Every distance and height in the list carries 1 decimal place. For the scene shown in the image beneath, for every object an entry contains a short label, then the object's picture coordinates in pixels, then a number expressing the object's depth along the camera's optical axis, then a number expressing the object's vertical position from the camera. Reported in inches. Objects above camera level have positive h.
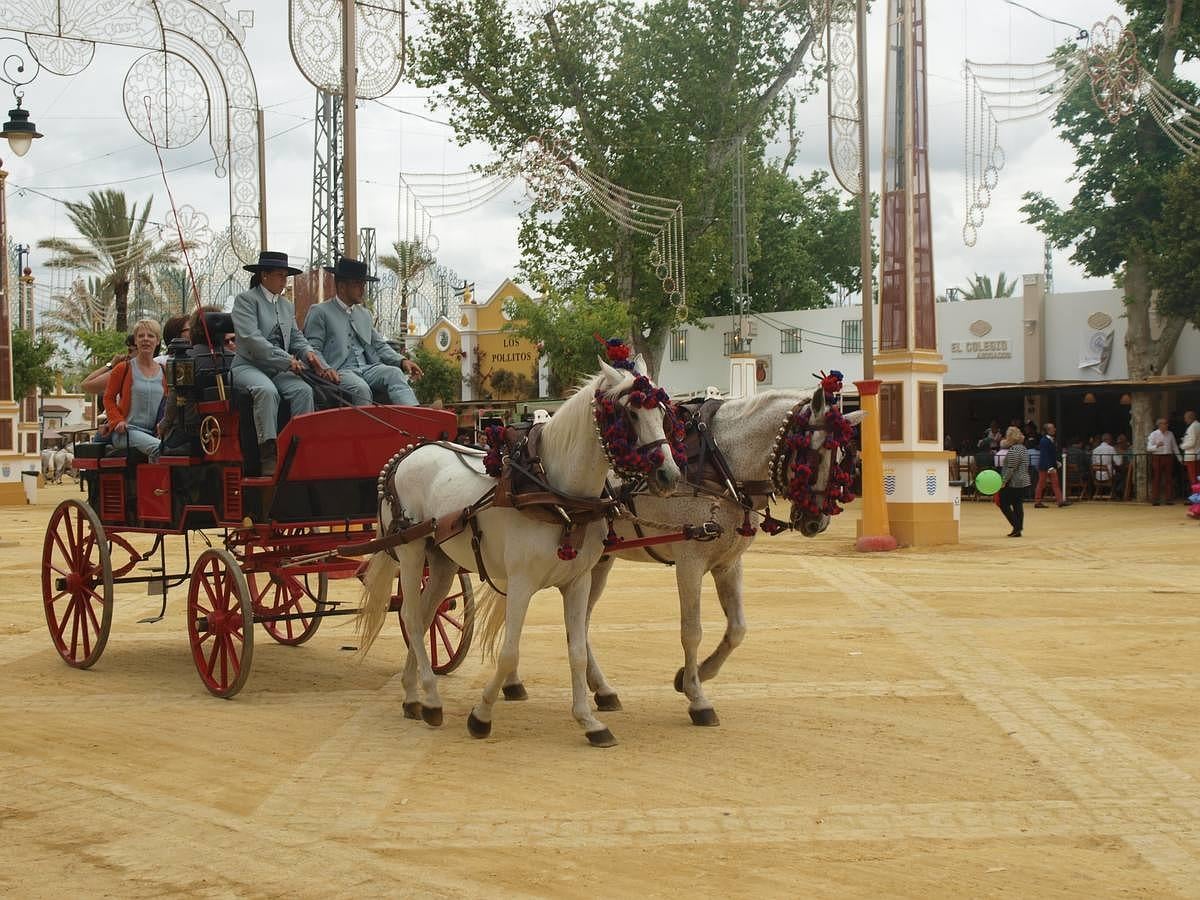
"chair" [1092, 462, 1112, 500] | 1104.2 -47.5
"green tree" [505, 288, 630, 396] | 1544.7 +126.5
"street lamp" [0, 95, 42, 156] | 685.3 +158.8
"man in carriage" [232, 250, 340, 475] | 335.9 +20.8
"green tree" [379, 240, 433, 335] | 1079.1 +145.7
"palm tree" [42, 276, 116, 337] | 2086.0 +214.2
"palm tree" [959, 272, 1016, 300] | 2356.9 +253.4
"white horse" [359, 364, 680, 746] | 255.1 -22.0
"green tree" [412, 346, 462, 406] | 2102.6 +83.6
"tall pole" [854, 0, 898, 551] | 716.7 -19.9
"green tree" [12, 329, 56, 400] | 1520.7 +84.9
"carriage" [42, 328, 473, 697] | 329.1 -18.3
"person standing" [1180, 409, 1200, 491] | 968.9 -17.3
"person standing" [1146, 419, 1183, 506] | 1027.9 -29.2
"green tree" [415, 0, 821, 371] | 1346.0 +357.3
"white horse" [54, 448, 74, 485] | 1814.7 -38.5
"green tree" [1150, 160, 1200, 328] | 1066.7 +145.5
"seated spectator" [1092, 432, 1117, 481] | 1103.6 -28.2
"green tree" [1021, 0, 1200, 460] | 1125.7 +207.0
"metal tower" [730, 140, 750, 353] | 1299.2 +187.6
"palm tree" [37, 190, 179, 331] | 1692.9 +261.1
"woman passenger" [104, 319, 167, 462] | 396.2 +14.0
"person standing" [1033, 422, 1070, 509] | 1042.1 -27.0
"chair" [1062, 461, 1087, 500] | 1117.1 -45.5
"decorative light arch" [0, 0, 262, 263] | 503.2 +152.9
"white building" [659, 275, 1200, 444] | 1207.6 +60.9
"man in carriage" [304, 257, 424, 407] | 360.2 +26.9
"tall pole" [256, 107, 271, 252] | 723.7 +132.9
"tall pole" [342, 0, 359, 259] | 473.4 +96.3
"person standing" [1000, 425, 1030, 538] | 789.9 -34.8
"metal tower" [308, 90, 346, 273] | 850.1 +167.4
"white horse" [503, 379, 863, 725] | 282.8 -17.2
